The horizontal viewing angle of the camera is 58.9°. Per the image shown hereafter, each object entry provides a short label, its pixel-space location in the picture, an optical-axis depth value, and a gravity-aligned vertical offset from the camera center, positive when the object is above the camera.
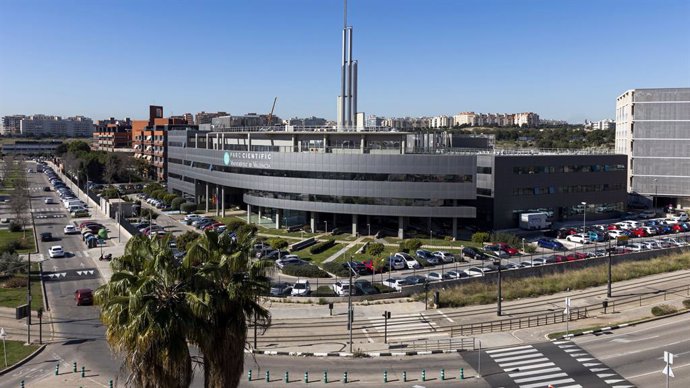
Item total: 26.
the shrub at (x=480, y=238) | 71.19 -10.53
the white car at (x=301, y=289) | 49.66 -11.74
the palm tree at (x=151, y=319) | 16.11 -4.65
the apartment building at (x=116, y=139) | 190.81 +1.51
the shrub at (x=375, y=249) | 65.12 -10.93
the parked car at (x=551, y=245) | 68.96 -11.04
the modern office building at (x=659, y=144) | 101.69 +0.83
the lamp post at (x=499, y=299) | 43.59 -10.94
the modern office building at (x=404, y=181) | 74.19 -4.52
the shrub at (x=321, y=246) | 67.81 -11.44
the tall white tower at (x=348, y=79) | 98.31 +10.76
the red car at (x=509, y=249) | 66.44 -11.17
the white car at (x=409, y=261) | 60.16 -11.32
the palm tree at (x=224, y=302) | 17.56 -4.64
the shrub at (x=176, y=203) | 105.56 -10.11
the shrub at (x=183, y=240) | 63.80 -10.26
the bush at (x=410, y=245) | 66.75 -10.82
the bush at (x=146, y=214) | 95.30 -11.13
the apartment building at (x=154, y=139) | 146.50 +1.33
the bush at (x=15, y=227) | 82.06 -11.27
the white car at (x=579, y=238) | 72.38 -10.72
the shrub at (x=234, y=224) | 78.44 -10.43
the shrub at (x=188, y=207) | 102.31 -10.54
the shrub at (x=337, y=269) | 56.88 -11.63
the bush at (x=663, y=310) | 43.59 -11.67
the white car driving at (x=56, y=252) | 65.31 -11.63
